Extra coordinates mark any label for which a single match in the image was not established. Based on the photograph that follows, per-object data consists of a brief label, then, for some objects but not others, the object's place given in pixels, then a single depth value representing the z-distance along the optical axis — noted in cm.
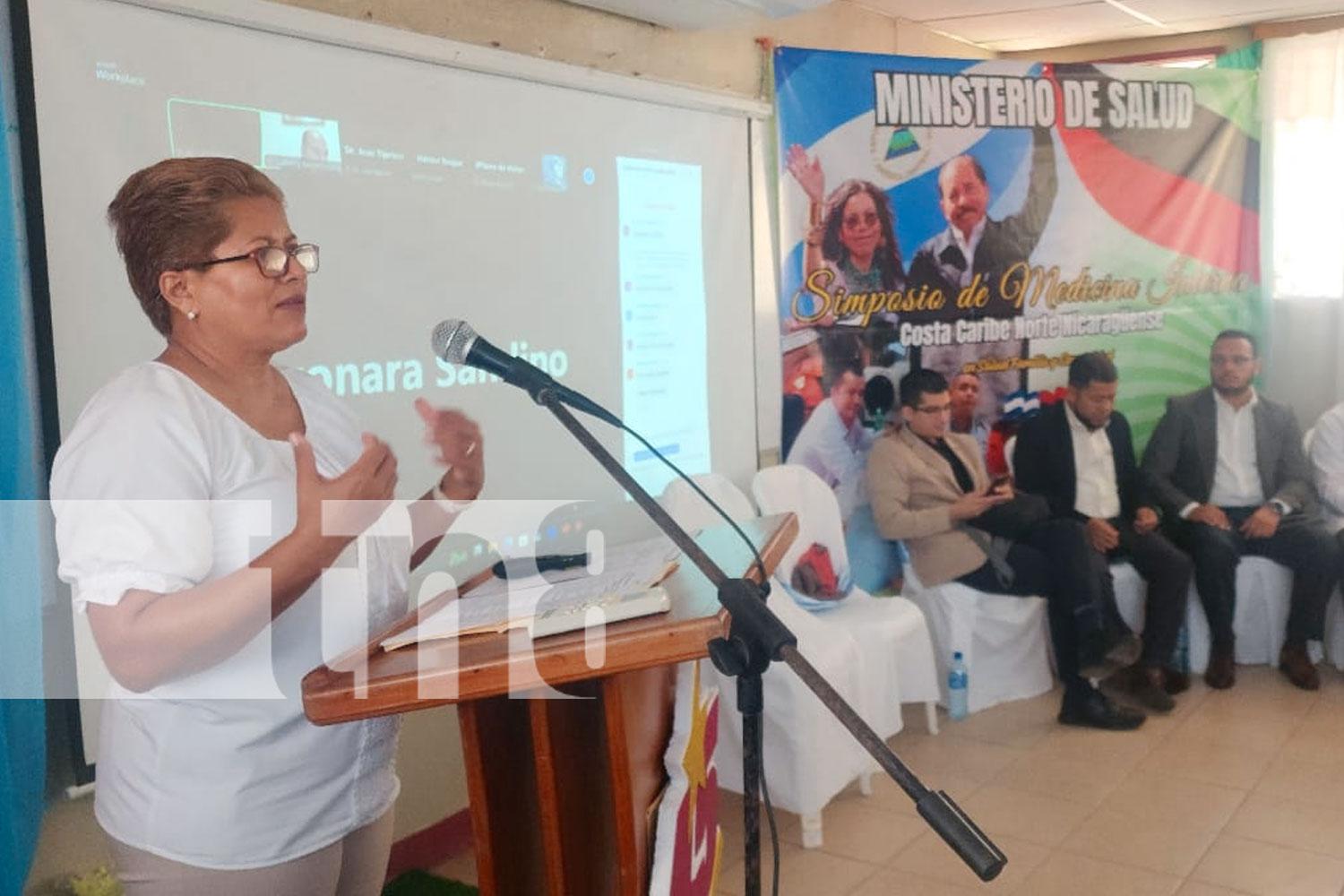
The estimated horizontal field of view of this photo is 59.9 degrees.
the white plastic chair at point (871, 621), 340
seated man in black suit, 406
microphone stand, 96
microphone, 126
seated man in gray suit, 414
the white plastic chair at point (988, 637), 394
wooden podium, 111
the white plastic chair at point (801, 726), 300
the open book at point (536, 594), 121
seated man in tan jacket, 387
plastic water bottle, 390
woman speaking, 116
